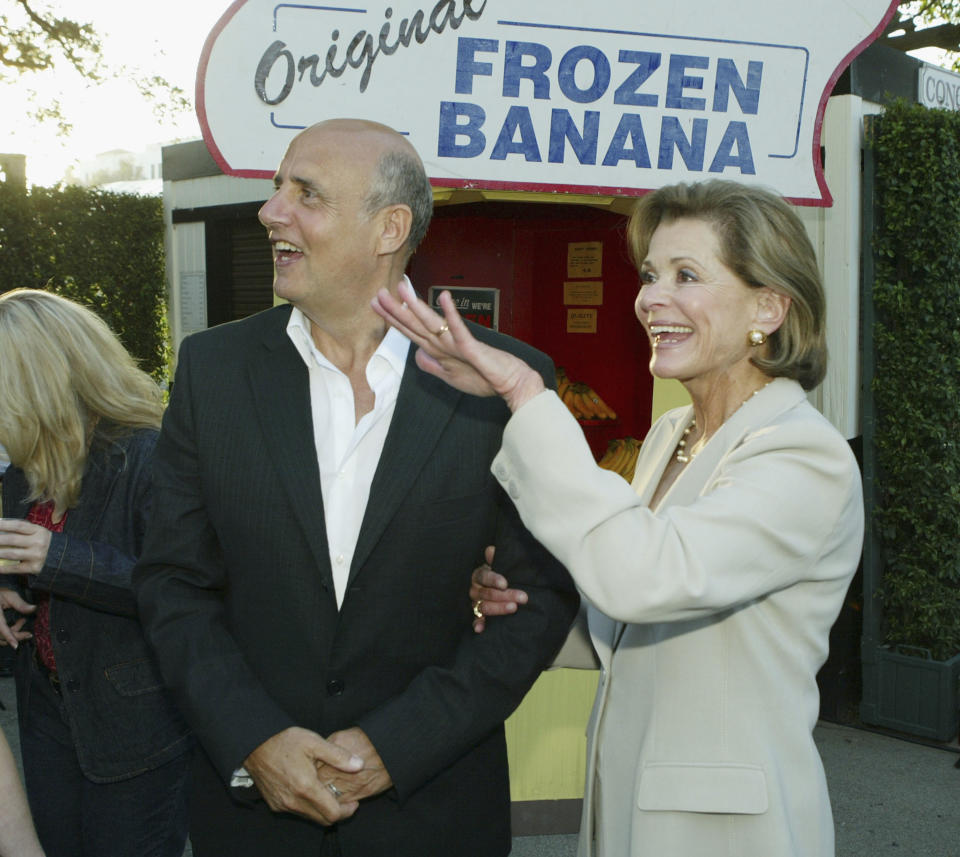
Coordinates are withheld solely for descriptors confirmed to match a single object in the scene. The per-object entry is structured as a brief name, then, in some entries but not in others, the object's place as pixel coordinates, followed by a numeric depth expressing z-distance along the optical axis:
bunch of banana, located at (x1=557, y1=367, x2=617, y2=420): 5.62
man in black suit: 1.79
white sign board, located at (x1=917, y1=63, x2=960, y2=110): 5.64
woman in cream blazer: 1.47
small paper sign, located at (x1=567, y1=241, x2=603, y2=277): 5.70
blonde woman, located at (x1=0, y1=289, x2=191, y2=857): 2.35
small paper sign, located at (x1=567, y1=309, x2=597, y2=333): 5.80
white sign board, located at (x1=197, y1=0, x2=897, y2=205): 3.57
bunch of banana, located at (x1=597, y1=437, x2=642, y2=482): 5.35
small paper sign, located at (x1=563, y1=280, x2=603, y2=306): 5.75
